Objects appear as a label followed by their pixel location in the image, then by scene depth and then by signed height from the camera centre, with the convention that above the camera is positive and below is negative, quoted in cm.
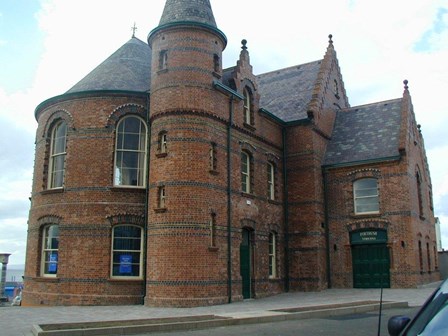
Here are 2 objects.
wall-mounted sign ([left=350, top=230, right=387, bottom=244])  2630 +169
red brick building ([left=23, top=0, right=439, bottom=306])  2006 +352
